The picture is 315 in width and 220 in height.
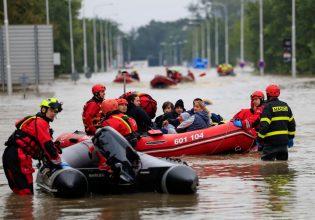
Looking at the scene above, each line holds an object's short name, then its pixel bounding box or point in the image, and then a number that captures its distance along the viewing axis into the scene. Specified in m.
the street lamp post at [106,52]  172.25
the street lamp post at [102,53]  160.05
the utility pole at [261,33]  99.06
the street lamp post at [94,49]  136.48
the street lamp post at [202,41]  193.36
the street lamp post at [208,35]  180.06
